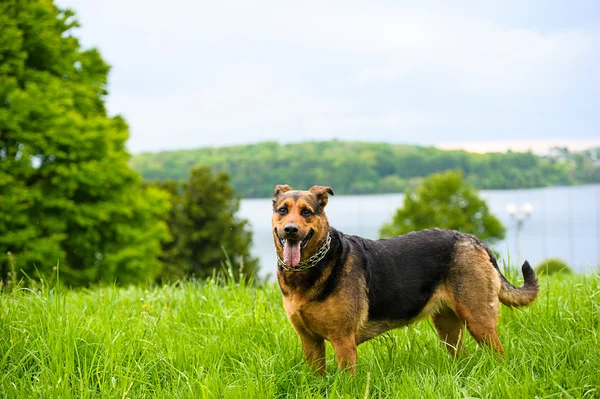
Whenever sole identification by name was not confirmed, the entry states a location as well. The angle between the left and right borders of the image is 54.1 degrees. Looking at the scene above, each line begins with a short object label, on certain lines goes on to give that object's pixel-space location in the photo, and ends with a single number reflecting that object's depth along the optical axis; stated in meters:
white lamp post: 37.75
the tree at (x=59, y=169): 17.84
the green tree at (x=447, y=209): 44.53
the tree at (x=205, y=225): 29.44
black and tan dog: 4.57
